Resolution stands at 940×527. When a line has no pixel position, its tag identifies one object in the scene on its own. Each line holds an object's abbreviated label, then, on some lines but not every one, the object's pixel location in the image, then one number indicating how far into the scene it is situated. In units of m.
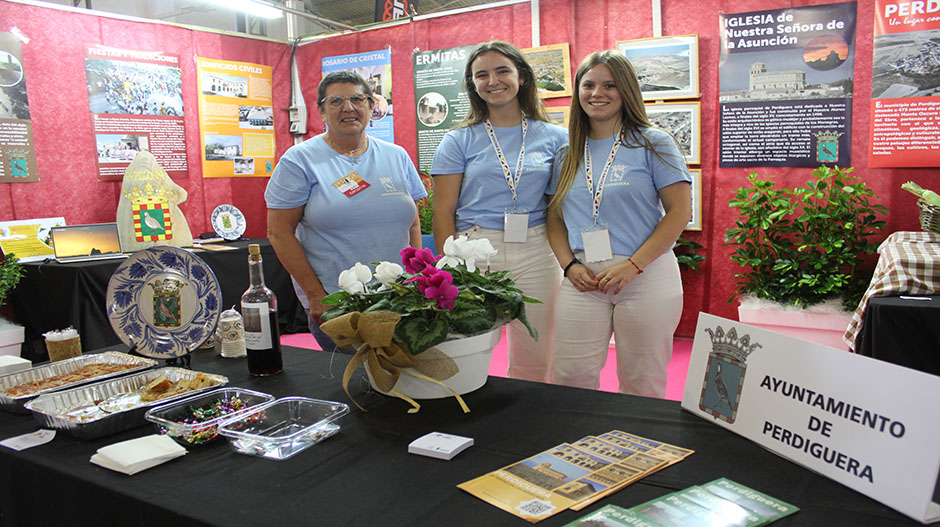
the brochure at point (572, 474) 0.94
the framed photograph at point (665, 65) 4.18
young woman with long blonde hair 2.08
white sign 0.86
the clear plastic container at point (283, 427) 1.15
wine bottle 1.52
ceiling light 4.77
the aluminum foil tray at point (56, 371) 1.41
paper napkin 1.10
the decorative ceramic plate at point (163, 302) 1.68
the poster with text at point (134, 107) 4.63
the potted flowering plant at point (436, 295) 1.28
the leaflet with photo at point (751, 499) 0.88
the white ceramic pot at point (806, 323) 3.62
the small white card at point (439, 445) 1.10
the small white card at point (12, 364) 1.62
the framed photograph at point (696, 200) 4.26
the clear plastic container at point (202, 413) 1.20
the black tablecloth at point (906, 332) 2.51
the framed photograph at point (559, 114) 4.63
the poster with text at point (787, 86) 3.81
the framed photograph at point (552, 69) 4.57
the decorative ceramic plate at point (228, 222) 5.00
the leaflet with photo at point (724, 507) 0.86
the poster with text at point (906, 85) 3.54
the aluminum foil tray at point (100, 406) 1.25
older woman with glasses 2.04
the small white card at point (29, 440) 1.24
